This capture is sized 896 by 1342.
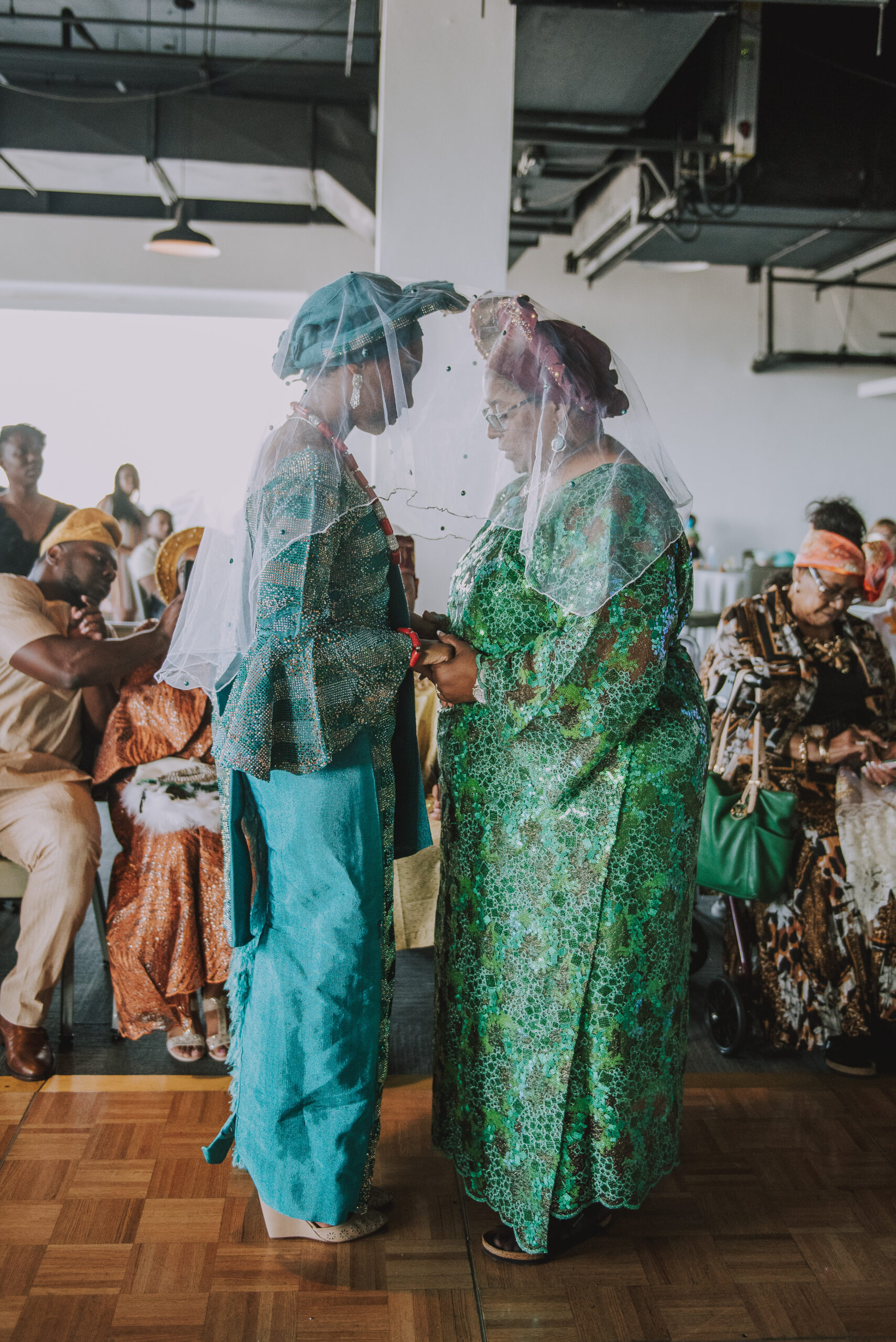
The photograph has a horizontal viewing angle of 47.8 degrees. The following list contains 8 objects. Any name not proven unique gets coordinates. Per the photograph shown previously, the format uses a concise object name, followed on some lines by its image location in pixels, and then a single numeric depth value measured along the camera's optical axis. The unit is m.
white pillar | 3.17
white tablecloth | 8.08
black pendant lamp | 6.48
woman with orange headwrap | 2.57
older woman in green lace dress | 1.63
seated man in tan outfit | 2.38
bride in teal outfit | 1.56
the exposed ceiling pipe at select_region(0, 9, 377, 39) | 5.56
